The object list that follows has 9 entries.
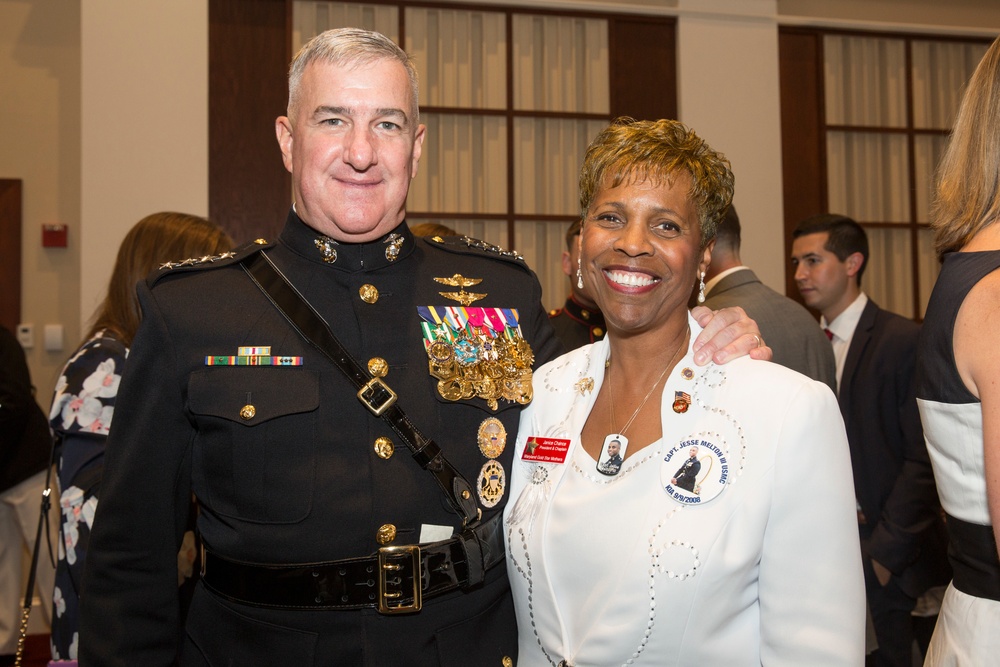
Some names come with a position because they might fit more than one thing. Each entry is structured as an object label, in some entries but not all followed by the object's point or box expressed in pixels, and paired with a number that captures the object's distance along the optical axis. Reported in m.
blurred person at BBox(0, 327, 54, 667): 4.23
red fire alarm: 5.26
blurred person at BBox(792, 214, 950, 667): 3.09
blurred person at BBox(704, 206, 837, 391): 2.91
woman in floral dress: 2.33
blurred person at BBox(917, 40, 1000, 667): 1.44
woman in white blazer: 1.40
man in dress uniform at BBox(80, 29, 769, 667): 1.47
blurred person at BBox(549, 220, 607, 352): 3.57
